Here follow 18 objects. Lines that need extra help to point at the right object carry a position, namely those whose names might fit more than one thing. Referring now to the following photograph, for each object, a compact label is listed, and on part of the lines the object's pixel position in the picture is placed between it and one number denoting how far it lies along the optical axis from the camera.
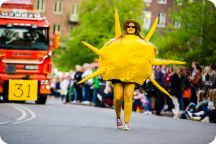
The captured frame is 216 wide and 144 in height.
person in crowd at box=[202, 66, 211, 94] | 26.47
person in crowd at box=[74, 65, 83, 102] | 36.28
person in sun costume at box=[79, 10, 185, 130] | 16.30
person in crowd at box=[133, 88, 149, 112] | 29.06
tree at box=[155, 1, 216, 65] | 36.03
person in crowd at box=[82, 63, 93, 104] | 36.16
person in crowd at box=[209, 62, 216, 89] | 25.56
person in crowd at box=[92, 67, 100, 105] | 34.28
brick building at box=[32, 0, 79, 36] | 93.38
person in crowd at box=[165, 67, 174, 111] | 27.57
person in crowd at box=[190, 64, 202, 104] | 27.59
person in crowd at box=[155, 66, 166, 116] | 27.38
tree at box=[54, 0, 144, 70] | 72.50
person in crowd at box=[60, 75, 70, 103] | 45.36
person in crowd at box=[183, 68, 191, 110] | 27.36
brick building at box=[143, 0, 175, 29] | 45.09
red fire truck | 30.28
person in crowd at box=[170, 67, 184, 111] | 26.71
